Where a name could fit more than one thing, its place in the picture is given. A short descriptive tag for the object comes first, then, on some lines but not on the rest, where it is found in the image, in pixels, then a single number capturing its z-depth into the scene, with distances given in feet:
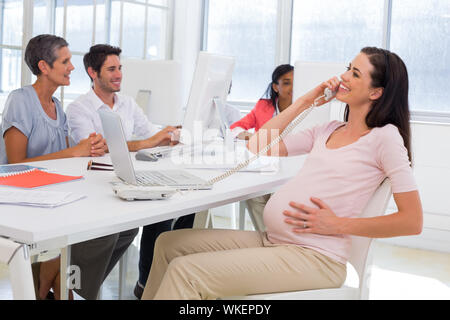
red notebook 5.24
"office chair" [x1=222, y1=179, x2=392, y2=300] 4.74
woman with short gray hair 7.21
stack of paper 4.44
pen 6.46
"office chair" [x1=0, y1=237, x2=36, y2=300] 3.66
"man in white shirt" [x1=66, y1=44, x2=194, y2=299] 8.63
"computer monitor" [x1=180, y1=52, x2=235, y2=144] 6.92
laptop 5.33
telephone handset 5.89
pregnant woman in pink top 4.70
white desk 3.84
